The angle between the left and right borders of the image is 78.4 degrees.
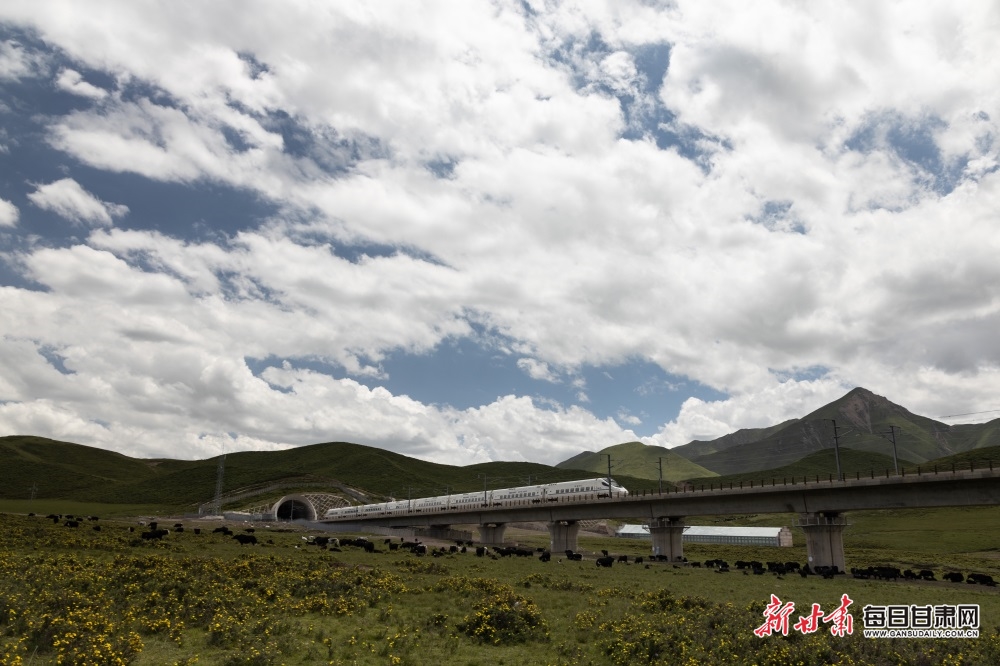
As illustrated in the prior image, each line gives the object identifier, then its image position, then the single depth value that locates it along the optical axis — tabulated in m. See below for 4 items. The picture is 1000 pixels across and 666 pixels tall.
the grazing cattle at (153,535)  57.72
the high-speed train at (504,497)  104.50
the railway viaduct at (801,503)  62.16
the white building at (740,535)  140.12
